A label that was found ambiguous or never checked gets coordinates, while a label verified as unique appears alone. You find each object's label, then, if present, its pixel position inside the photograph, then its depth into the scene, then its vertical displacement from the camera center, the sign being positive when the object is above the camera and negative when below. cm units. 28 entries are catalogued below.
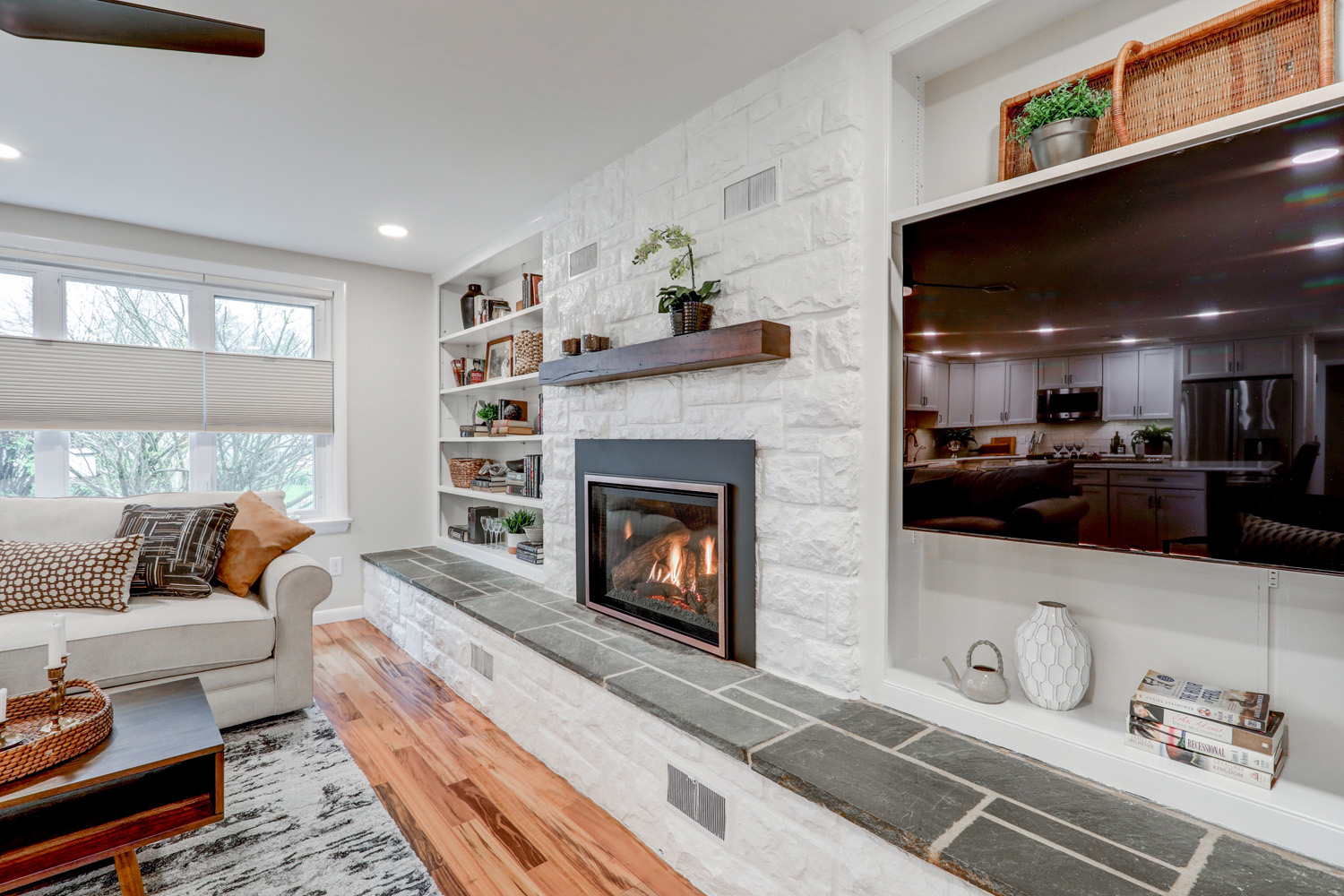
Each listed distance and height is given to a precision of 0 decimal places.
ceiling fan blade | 133 +92
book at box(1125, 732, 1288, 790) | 128 -70
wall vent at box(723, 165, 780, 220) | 206 +82
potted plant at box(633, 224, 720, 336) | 219 +52
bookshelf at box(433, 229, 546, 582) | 376 +34
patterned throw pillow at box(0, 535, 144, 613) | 241 -51
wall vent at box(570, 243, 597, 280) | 287 +82
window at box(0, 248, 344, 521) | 330 +31
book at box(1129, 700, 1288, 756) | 128 -62
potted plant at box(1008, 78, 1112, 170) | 152 +76
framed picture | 402 +53
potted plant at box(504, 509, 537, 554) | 366 -51
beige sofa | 227 -74
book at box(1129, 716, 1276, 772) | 128 -66
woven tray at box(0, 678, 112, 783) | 145 -72
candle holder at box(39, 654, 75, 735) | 166 -67
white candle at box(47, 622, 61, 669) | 163 -53
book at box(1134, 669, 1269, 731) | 133 -59
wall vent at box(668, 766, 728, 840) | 166 -99
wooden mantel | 192 +29
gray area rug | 172 -120
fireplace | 215 -39
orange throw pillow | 285 -47
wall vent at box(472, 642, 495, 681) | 270 -96
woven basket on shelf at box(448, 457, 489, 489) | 423 -20
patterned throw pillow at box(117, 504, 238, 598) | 266 -45
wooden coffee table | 141 -90
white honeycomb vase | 160 -57
